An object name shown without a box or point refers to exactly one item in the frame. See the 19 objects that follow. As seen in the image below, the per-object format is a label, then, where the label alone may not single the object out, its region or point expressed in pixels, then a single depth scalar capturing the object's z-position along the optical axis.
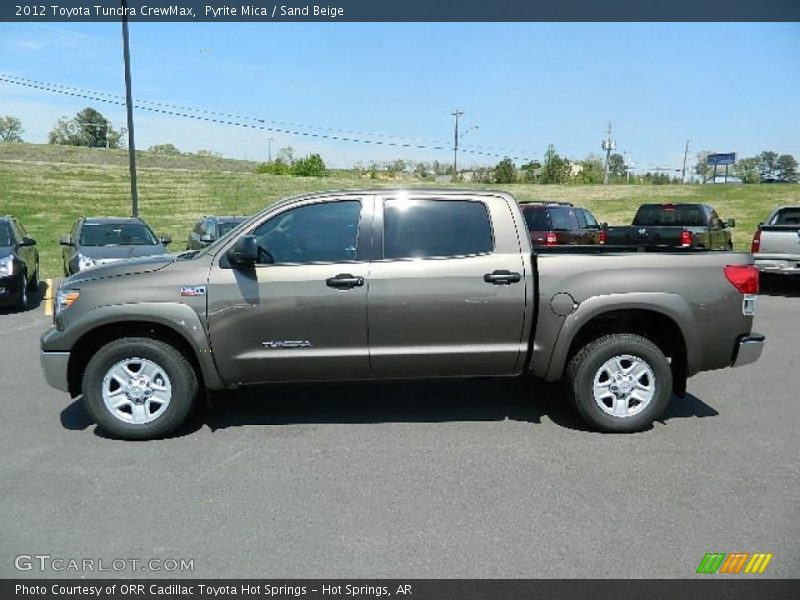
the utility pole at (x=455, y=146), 80.25
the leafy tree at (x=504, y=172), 70.12
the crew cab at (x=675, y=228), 13.41
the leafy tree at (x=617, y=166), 115.05
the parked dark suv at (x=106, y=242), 10.92
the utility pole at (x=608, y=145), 82.12
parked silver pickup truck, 11.61
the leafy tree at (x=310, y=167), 87.00
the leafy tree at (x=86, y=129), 110.62
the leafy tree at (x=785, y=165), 134.75
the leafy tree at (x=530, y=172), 79.88
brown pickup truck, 4.64
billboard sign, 81.12
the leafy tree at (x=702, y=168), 119.62
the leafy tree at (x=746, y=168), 132.38
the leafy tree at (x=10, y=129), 107.12
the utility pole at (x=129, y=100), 18.12
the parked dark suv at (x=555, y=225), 13.49
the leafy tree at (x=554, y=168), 74.75
